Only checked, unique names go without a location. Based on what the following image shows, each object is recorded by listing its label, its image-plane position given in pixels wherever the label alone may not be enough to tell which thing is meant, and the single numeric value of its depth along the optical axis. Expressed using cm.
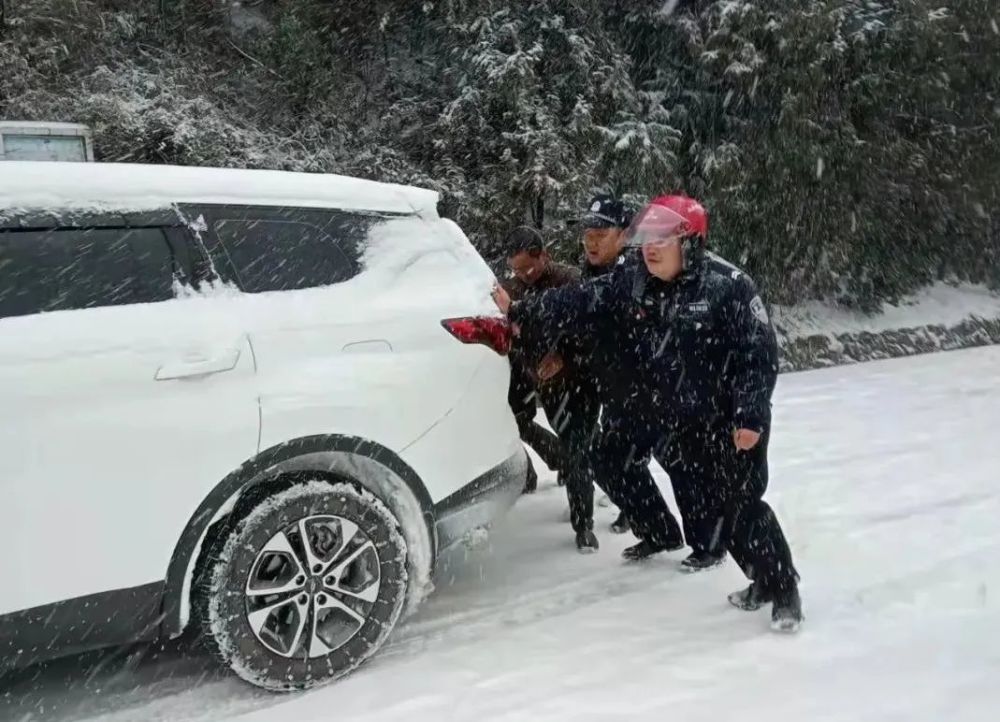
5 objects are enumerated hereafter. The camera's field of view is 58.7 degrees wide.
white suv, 262
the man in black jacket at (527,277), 430
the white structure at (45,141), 611
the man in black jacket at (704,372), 325
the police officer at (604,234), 414
